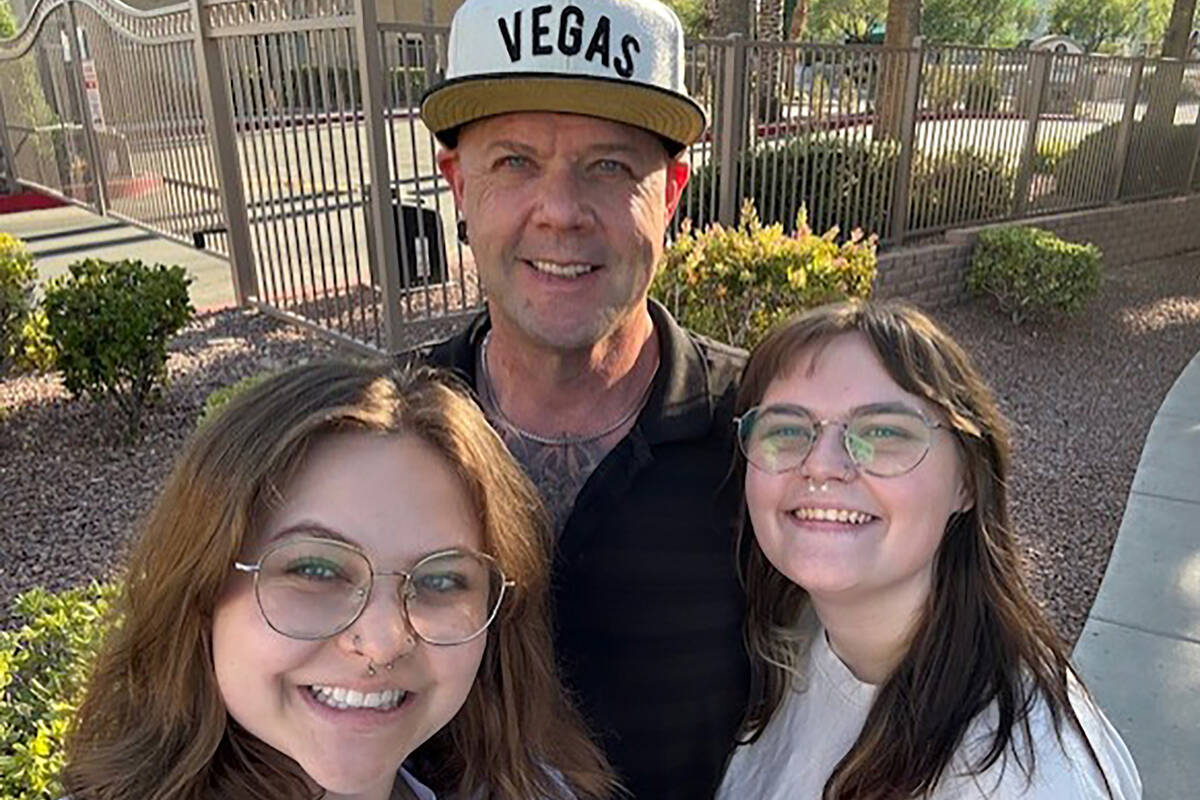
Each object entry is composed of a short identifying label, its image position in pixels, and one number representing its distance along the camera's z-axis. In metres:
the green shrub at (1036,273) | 8.06
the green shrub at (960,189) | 8.89
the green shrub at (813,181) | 7.71
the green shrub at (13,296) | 5.78
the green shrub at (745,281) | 5.18
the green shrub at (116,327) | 5.19
